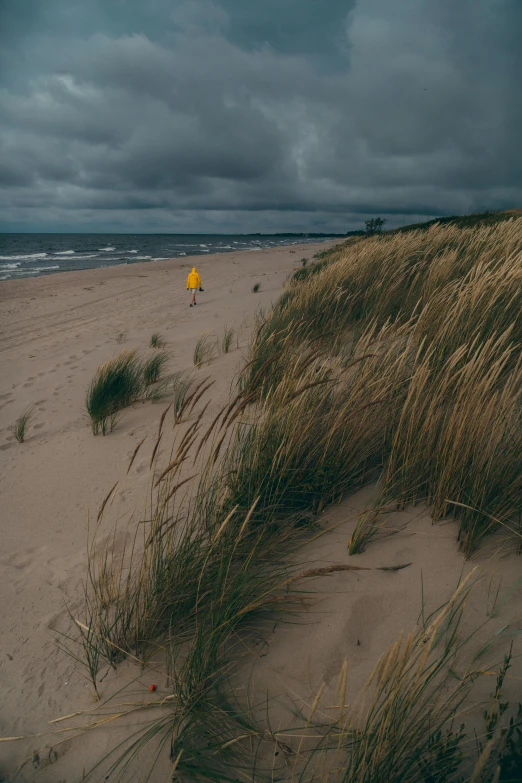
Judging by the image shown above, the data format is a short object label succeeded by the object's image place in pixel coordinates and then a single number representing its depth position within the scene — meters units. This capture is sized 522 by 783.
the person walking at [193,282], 11.67
